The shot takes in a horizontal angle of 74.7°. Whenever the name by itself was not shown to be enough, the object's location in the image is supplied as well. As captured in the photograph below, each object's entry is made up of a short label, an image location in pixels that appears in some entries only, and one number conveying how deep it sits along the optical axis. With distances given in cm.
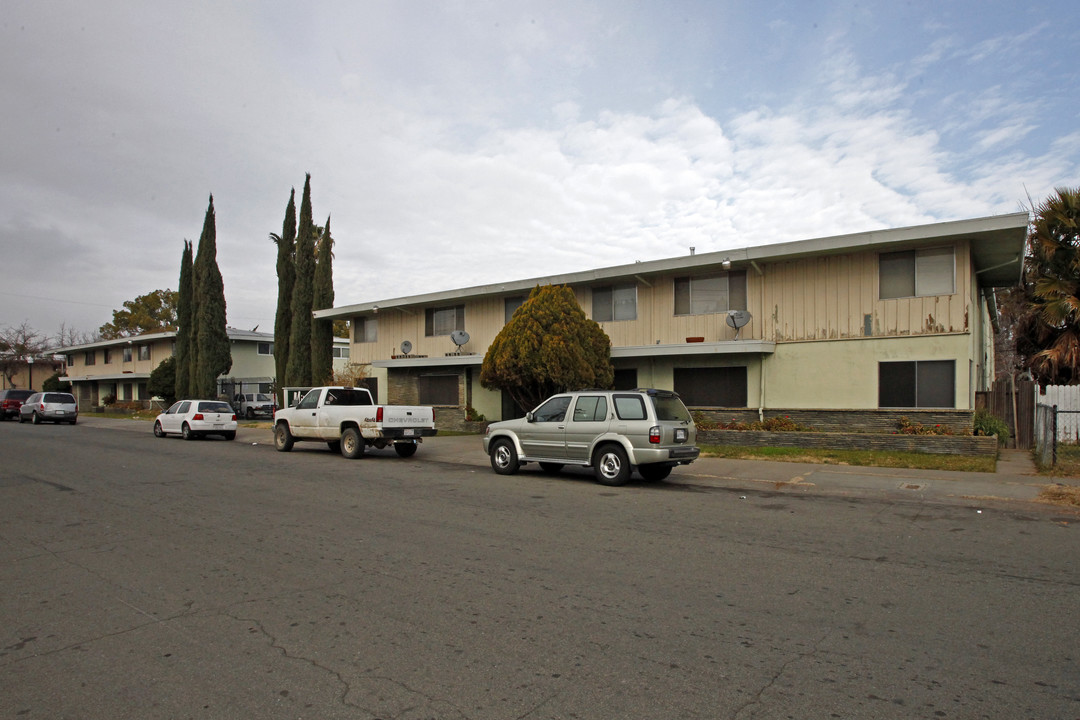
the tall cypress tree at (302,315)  3384
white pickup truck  1712
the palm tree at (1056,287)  1845
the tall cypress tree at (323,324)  3309
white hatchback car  2472
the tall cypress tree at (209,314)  4016
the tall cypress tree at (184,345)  4306
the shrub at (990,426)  1686
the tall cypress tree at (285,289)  3566
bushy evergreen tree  1914
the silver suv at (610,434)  1202
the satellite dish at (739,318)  1891
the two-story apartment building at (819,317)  1666
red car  4103
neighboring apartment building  4775
